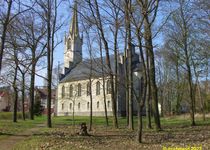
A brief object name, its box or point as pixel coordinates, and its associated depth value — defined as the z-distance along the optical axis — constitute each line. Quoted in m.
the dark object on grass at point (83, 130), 11.17
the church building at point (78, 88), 45.13
